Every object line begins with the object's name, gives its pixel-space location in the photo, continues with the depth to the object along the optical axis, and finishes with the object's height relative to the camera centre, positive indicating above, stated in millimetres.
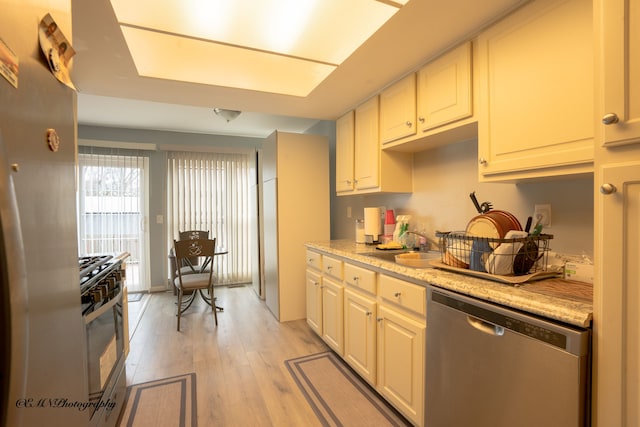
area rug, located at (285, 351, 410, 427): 1763 -1220
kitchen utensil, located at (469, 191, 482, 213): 1607 +36
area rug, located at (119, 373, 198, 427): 1762 -1226
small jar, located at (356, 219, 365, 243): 2805 -206
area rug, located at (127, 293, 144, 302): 4156 -1212
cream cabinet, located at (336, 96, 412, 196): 2447 +416
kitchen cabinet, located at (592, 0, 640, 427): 788 -33
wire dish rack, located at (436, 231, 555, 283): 1296 -208
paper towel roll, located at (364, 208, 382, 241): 2646 -98
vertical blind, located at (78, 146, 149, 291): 4211 +101
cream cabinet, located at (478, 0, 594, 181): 1145 +496
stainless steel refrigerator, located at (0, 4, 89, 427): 489 -53
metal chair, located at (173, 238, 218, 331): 3121 -467
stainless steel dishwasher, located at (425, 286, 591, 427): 893 -560
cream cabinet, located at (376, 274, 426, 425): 1522 -742
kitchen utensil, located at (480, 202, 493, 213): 1626 +12
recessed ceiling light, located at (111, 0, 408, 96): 1663 +1120
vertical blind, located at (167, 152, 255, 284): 4648 +147
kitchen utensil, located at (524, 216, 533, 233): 1426 -77
